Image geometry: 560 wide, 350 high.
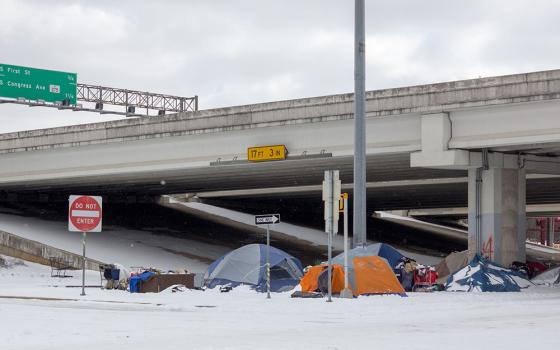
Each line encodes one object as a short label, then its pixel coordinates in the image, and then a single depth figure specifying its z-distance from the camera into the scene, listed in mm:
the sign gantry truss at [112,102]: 60094
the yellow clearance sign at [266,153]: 38750
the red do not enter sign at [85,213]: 26453
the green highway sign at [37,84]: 57812
